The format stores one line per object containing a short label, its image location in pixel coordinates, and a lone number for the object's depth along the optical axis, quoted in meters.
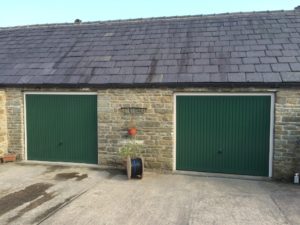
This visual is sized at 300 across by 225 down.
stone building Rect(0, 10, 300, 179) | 7.76
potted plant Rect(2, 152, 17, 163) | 9.34
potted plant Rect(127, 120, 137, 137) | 8.29
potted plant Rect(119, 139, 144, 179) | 7.54
